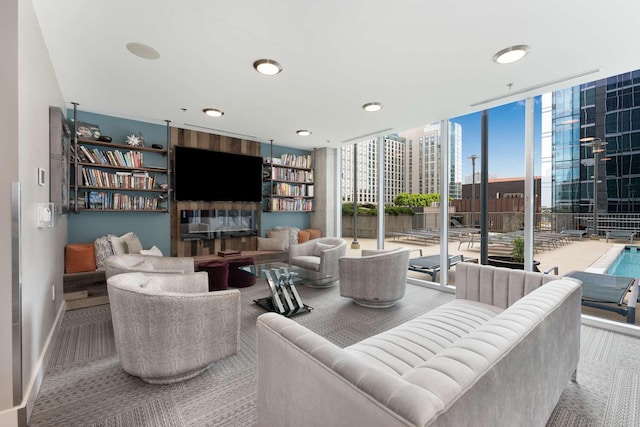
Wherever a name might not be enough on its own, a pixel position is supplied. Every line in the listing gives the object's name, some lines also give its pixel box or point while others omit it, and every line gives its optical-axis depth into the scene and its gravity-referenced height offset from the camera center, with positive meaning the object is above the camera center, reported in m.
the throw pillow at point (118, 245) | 3.96 -0.44
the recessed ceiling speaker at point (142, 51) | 2.58 +1.47
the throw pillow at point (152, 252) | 4.10 -0.55
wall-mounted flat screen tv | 5.17 +0.70
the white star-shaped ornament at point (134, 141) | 4.64 +1.15
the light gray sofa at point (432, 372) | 0.87 -0.59
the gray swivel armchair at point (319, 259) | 4.51 -0.77
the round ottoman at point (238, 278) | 4.72 -1.05
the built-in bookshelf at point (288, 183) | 6.28 +0.66
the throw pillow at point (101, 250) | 3.93 -0.50
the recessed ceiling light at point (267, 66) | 2.82 +1.44
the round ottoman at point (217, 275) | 4.41 -0.93
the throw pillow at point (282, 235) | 6.04 -0.46
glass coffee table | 3.52 -0.98
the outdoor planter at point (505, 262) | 4.00 -0.72
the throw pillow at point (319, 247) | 5.23 -0.63
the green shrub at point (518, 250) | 4.11 -0.53
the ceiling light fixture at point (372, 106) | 3.97 +1.46
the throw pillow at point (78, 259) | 3.77 -0.59
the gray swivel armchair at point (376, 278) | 3.66 -0.83
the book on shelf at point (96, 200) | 4.31 +0.19
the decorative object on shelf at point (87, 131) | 4.16 +1.18
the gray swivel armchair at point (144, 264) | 2.84 -0.56
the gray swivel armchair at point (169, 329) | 2.01 -0.83
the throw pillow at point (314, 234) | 6.55 -0.48
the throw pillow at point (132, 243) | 4.18 -0.43
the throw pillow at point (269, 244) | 5.91 -0.63
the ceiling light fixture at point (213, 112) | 4.28 +1.49
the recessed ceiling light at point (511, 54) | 2.53 +1.41
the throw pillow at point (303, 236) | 6.40 -0.51
